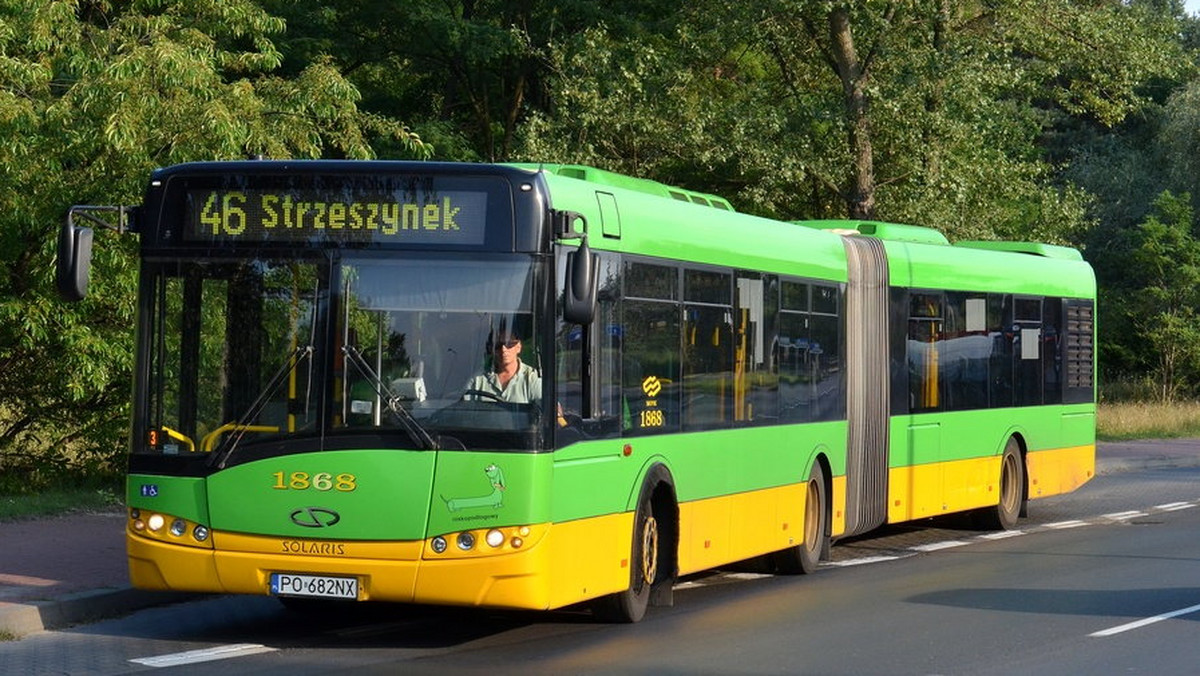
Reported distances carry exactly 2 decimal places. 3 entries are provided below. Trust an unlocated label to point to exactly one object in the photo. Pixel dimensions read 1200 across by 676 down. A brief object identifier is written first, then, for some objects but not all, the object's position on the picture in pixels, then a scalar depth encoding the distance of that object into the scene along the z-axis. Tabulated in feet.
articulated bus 36.32
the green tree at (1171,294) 156.76
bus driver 36.63
